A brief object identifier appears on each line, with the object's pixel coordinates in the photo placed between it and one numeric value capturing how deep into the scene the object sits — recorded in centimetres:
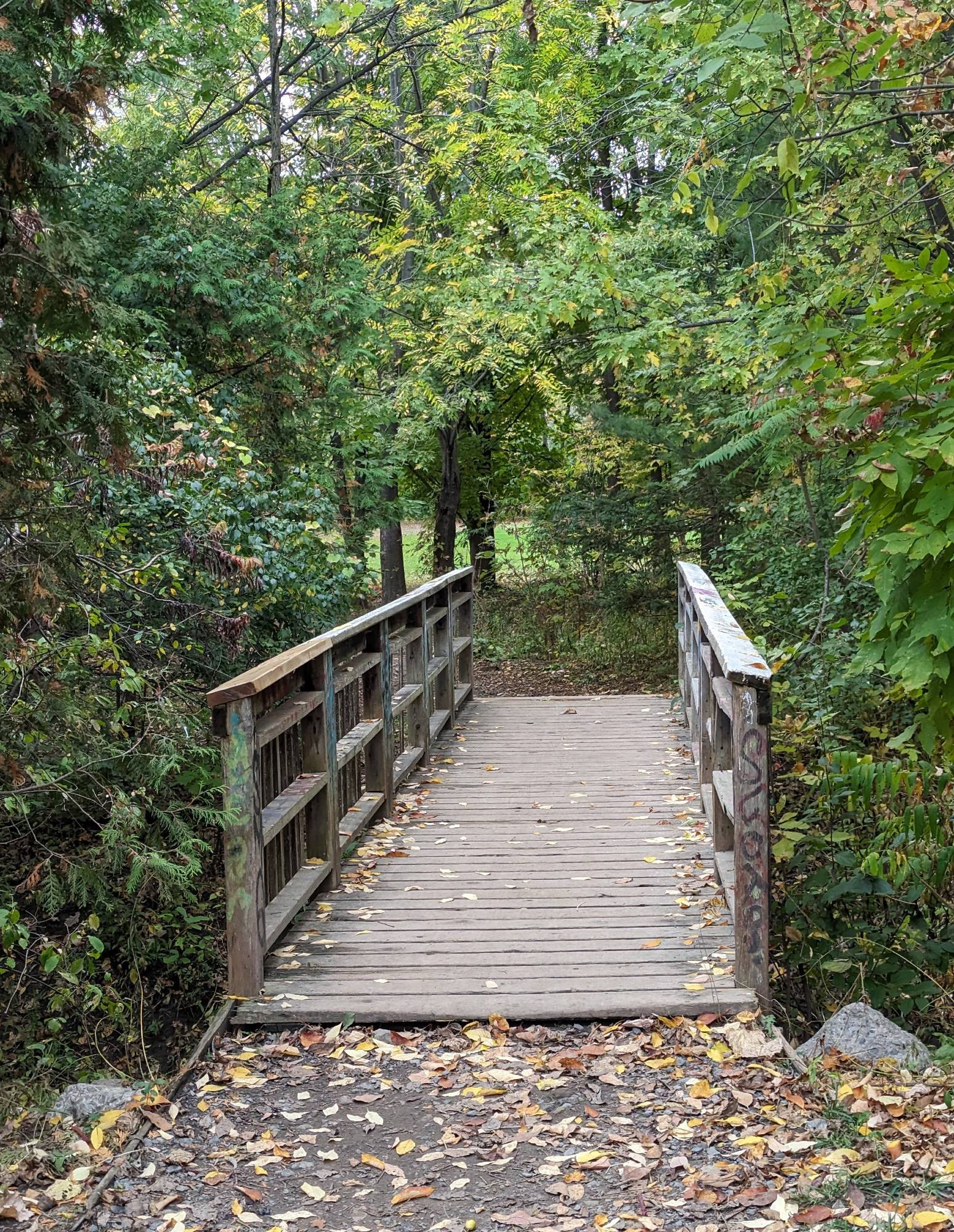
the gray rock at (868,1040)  414
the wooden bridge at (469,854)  440
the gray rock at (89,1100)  386
